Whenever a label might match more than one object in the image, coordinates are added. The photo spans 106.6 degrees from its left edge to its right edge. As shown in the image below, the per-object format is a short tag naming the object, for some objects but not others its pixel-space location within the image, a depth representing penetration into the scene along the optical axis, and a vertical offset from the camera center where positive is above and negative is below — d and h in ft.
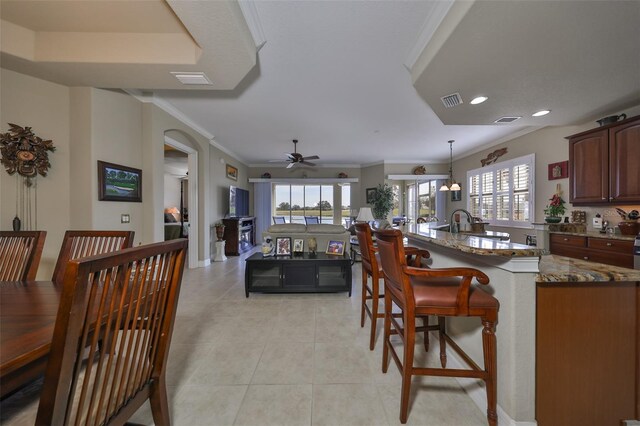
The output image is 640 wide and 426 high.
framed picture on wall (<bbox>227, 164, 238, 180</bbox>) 20.85 +3.56
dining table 2.31 -1.36
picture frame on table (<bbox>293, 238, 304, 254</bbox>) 11.51 -1.69
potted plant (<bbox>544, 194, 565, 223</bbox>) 11.86 +0.04
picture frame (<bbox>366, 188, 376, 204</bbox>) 24.88 +1.84
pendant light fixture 18.44 +3.10
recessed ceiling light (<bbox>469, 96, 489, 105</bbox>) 8.35 +3.99
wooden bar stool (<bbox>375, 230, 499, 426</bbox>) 3.90 -1.58
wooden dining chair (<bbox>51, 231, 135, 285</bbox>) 5.17 -0.69
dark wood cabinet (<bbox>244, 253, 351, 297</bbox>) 10.52 -2.79
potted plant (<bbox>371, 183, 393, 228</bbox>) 23.81 +1.00
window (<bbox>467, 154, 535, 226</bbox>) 14.99 +1.37
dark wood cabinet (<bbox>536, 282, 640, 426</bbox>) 3.92 -2.36
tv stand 19.36 -2.00
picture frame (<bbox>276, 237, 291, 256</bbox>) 11.20 -1.66
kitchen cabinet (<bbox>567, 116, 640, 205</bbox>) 8.55 +1.84
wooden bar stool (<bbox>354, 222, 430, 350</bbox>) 6.22 -1.30
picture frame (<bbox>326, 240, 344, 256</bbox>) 11.14 -1.73
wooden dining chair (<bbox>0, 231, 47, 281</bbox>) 5.14 -0.92
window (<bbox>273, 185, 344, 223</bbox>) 28.45 +1.12
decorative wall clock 7.54 +1.66
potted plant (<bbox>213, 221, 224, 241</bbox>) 17.71 -1.38
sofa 11.86 -1.09
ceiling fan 16.73 +3.77
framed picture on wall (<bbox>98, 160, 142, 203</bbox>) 9.05 +1.18
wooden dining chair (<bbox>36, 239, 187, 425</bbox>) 2.08 -1.35
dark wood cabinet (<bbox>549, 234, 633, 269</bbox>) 8.12 -1.47
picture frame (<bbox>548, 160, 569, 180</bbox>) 12.49 +2.20
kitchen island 3.90 -1.88
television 20.45 +0.90
